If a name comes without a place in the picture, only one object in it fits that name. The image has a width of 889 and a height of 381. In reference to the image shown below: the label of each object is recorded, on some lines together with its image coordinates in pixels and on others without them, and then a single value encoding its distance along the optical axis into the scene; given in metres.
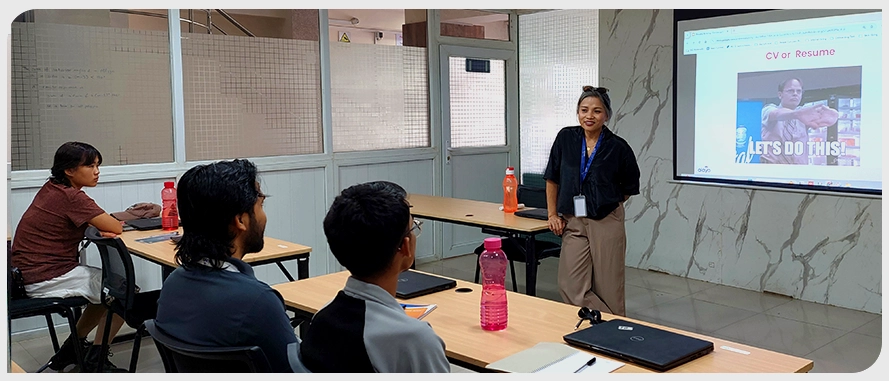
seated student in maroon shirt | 3.50
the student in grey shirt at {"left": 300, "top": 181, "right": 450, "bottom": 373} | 1.57
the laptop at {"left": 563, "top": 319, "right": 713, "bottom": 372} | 1.90
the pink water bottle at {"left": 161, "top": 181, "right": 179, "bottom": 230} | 4.14
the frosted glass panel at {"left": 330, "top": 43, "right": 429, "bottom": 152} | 5.79
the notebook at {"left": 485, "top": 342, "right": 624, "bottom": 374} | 1.88
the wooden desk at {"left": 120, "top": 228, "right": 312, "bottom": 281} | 3.42
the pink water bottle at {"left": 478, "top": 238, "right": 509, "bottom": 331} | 2.24
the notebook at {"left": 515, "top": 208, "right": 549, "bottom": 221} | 4.36
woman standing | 3.80
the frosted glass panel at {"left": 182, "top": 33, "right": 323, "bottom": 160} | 5.01
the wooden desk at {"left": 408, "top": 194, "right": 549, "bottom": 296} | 4.11
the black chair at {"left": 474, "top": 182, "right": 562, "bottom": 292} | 4.65
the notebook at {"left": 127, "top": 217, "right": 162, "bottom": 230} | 4.17
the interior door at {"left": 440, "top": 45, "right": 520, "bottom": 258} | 6.53
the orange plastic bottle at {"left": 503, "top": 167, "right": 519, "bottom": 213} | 4.69
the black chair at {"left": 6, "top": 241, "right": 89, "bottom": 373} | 3.37
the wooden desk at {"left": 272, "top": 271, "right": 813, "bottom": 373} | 1.90
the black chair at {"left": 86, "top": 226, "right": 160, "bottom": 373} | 3.29
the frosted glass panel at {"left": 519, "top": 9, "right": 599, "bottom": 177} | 6.31
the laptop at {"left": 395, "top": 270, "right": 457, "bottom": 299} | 2.63
